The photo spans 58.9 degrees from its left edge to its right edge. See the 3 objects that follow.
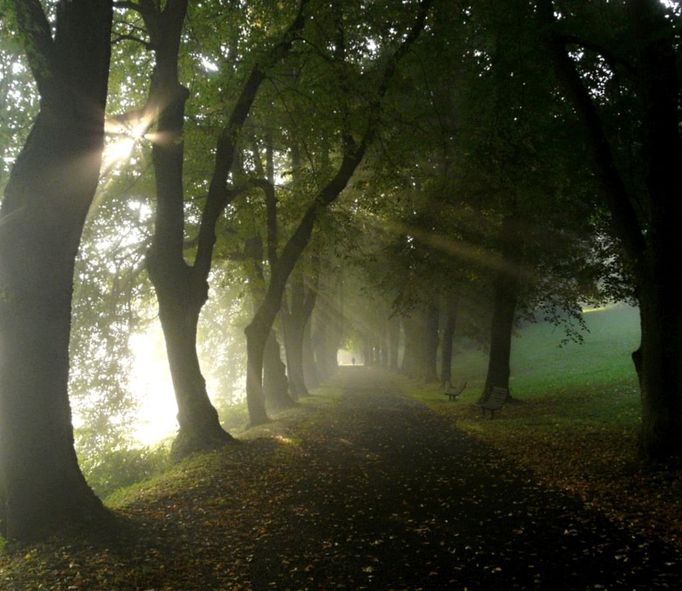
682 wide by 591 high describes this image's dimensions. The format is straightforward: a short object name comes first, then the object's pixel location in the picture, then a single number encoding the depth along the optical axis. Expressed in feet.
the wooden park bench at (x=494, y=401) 61.11
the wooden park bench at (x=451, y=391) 82.16
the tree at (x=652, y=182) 32.63
